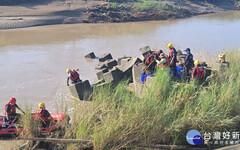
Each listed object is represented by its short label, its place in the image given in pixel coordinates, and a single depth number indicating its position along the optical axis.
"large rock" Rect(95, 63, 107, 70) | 11.00
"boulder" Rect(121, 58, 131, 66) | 10.64
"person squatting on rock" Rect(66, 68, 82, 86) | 9.17
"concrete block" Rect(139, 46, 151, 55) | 10.98
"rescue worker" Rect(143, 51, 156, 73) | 9.04
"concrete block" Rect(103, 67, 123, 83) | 8.73
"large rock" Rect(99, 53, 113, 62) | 13.23
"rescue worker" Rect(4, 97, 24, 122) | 6.45
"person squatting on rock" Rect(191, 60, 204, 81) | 7.71
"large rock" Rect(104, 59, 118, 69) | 11.05
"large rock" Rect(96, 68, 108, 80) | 9.75
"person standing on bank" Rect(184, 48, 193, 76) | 9.03
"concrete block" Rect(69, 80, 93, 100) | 8.39
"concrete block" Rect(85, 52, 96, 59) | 14.38
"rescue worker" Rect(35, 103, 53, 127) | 6.13
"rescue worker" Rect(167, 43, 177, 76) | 8.83
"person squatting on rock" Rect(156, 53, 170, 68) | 8.47
